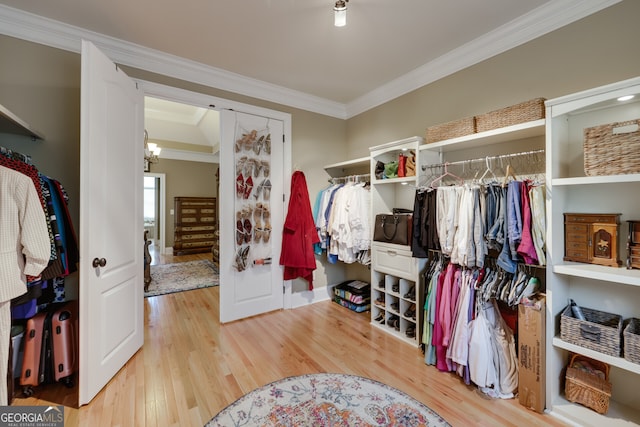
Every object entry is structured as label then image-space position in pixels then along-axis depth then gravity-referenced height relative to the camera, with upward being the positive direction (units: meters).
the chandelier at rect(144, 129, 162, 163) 4.14 +1.12
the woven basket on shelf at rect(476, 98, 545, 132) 1.78 +0.70
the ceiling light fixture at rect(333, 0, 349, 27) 1.82 +1.37
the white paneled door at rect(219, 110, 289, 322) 2.99 +0.01
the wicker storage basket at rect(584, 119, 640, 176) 1.43 +0.37
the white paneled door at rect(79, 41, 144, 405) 1.73 -0.07
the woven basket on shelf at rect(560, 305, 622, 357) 1.50 -0.69
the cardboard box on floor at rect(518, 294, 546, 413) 1.68 -0.90
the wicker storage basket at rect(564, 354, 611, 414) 1.59 -1.05
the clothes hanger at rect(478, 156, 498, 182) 2.16 +0.36
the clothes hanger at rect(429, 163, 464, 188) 2.41 +0.34
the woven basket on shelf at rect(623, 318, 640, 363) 1.42 -0.71
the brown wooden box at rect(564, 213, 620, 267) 1.59 -0.15
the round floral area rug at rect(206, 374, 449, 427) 1.63 -1.27
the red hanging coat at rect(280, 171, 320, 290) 3.26 -0.28
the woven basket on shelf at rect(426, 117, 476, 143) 2.16 +0.72
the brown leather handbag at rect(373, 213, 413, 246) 2.56 -0.15
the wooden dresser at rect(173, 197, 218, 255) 6.86 -0.30
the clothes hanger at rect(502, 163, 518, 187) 1.86 +0.28
